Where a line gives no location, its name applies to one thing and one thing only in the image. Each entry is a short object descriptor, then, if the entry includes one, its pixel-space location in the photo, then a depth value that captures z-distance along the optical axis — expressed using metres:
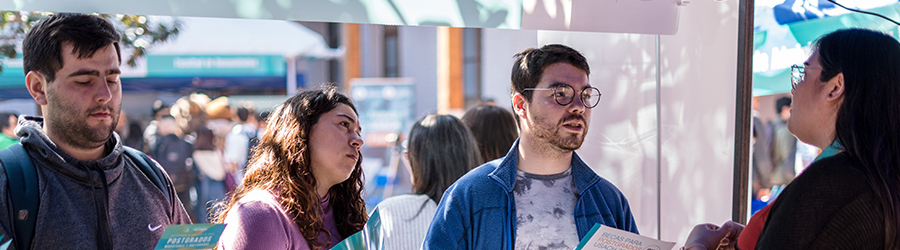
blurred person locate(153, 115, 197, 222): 5.73
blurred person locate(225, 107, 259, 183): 6.58
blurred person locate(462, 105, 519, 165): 3.36
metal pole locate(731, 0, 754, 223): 2.64
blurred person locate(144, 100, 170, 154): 6.29
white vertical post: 10.86
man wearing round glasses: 1.96
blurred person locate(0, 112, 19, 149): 5.19
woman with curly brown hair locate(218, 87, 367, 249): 2.01
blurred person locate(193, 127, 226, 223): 5.93
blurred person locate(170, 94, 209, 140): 6.10
